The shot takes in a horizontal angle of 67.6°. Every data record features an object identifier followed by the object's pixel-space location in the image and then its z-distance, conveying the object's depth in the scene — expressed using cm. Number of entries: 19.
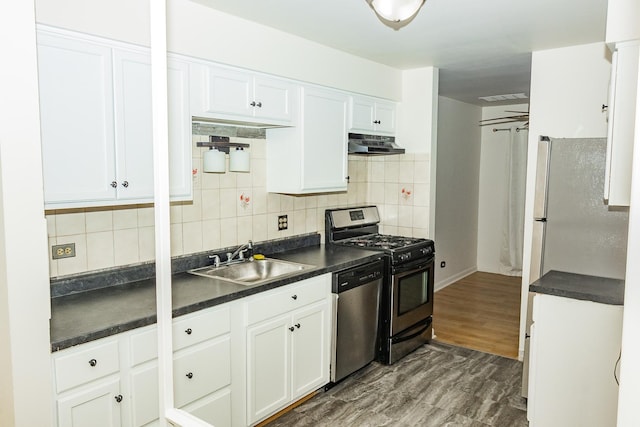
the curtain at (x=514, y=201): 620
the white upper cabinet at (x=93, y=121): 196
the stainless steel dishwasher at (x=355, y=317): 318
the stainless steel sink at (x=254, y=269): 296
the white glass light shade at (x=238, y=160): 304
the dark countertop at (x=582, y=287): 230
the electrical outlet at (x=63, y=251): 228
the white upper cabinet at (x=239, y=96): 258
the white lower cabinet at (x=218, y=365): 187
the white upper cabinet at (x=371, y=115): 372
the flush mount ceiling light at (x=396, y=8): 211
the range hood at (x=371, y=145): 370
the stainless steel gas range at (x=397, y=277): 357
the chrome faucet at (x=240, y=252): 311
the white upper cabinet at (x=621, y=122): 191
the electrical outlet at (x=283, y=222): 356
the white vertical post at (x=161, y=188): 107
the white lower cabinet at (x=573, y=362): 227
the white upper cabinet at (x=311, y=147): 326
